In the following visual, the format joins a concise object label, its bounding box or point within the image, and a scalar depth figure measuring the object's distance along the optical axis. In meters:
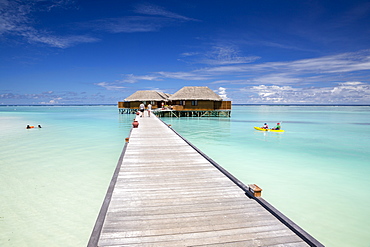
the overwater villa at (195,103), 41.78
